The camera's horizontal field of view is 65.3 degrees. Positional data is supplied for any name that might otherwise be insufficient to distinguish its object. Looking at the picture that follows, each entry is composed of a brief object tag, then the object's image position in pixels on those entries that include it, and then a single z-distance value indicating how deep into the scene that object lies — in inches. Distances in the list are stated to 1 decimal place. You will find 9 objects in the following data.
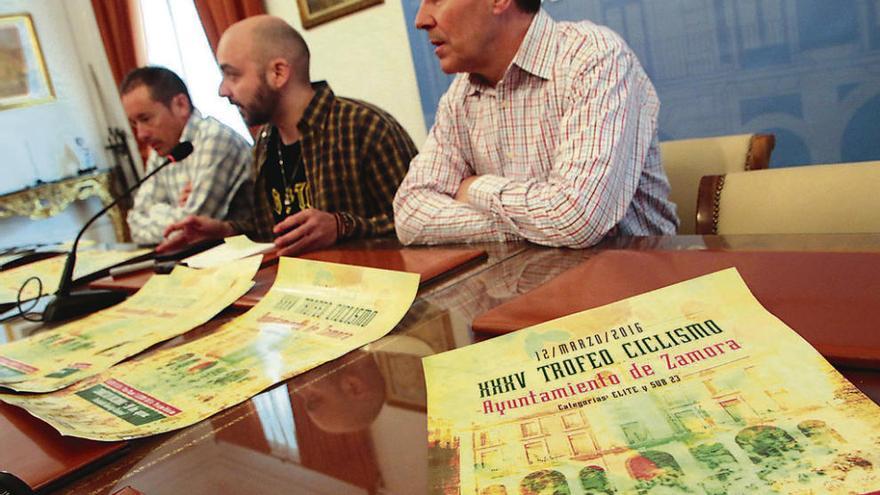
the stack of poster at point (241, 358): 28.7
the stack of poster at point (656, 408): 16.6
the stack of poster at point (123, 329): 37.9
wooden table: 20.9
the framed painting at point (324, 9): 138.7
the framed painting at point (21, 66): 207.9
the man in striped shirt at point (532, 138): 48.7
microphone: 53.2
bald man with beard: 82.5
